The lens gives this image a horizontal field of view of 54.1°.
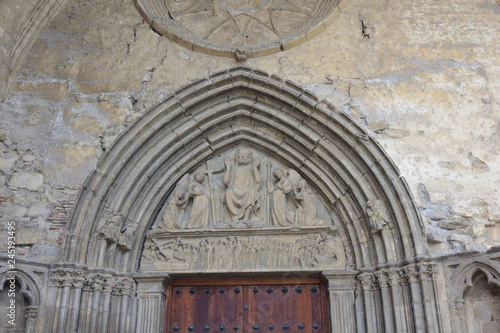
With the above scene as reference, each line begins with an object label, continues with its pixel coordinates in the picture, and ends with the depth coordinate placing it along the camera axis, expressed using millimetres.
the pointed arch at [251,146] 5422
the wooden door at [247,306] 5723
